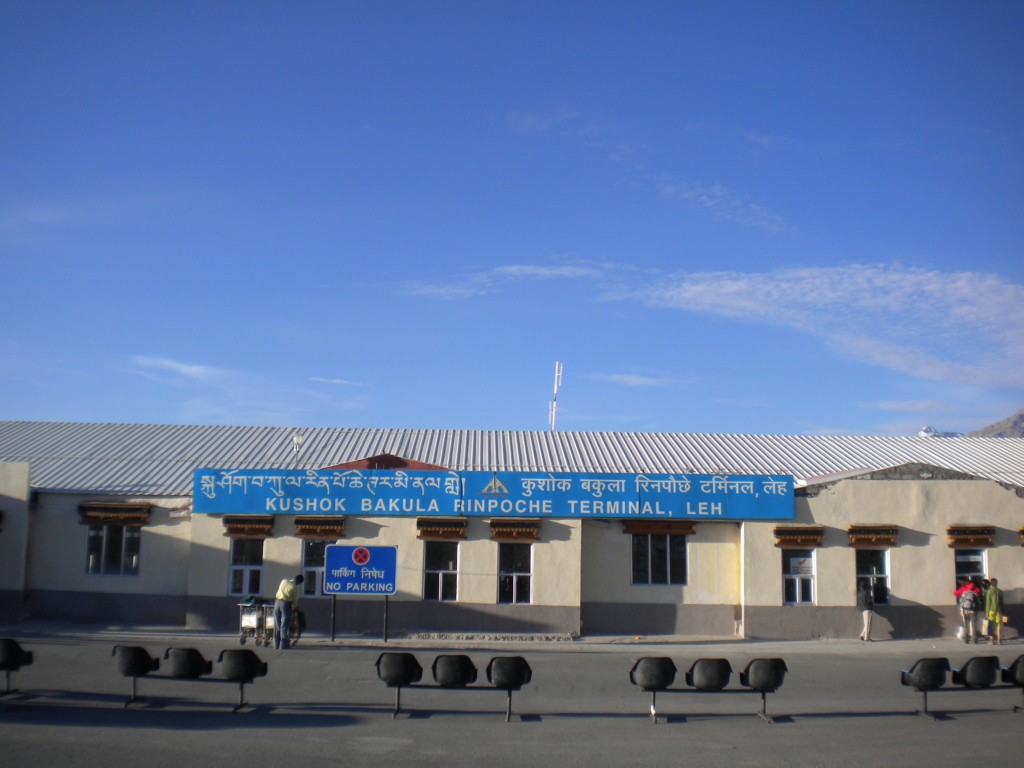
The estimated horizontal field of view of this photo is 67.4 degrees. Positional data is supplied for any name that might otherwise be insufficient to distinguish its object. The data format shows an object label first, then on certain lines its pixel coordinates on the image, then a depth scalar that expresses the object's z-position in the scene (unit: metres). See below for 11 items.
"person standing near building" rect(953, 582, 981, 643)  19.38
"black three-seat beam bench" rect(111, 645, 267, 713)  11.05
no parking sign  18.47
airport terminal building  20.11
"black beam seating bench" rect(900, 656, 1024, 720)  11.34
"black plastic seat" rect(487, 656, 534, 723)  10.84
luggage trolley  17.92
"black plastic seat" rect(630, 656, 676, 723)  10.94
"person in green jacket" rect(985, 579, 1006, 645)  19.30
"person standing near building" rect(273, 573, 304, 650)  17.14
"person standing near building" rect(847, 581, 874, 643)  19.66
